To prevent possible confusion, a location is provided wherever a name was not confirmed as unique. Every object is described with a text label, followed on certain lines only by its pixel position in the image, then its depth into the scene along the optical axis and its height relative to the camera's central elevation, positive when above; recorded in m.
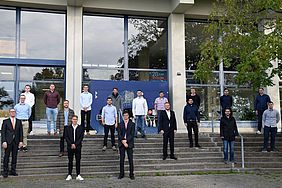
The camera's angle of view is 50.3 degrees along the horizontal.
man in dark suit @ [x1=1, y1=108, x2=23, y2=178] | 7.97 -0.91
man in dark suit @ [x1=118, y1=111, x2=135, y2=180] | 8.21 -0.96
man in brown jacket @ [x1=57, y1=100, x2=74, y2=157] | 9.52 -0.40
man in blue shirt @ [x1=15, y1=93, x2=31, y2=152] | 9.49 -0.30
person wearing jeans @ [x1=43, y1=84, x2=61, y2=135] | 10.63 +0.12
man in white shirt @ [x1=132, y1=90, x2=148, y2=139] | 10.74 -0.20
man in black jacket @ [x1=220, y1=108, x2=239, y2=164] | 9.39 -0.87
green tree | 8.49 +1.96
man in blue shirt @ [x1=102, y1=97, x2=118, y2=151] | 9.84 -0.48
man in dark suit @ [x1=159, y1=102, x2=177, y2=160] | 9.52 -0.70
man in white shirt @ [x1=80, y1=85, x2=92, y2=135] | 10.76 +0.05
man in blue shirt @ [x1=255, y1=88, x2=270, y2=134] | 12.05 +0.09
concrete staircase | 8.68 -1.72
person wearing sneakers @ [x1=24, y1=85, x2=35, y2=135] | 10.40 +0.23
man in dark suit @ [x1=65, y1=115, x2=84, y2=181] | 8.02 -1.01
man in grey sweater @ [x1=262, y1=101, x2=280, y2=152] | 10.43 -0.69
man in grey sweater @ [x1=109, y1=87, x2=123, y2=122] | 10.80 +0.14
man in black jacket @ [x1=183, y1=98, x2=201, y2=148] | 10.36 -0.47
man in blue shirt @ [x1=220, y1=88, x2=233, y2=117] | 11.37 +0.16
